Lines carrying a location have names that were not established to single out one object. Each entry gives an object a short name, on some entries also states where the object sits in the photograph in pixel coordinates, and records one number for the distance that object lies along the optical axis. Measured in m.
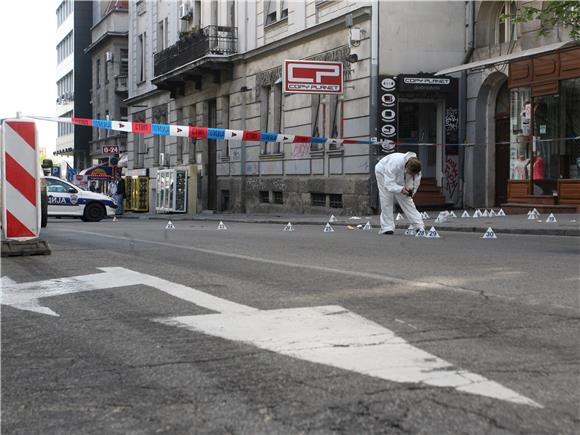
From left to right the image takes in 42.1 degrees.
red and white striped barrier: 8.85
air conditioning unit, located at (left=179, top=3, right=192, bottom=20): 35.94
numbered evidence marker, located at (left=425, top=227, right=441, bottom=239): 13.01
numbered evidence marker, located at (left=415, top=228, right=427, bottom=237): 13.39
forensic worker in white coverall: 13.56
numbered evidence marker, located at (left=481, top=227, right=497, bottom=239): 13.19
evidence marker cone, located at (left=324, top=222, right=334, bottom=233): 15.62
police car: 25.17
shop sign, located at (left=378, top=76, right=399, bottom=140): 22.22
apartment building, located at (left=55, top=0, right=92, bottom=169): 67.81
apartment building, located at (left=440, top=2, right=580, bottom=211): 18.62
